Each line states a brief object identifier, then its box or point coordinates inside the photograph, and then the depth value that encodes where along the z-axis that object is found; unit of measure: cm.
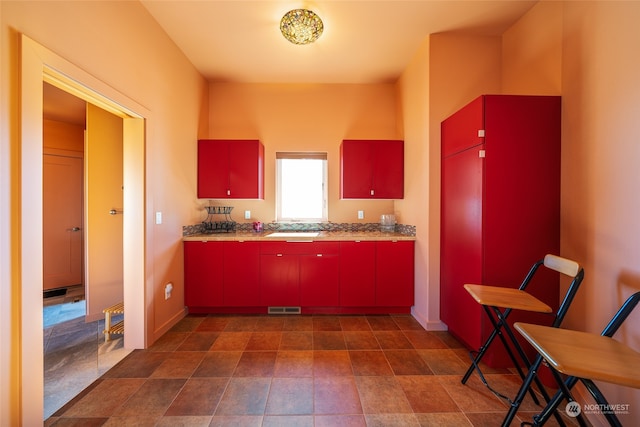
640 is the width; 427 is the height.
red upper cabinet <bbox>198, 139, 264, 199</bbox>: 319
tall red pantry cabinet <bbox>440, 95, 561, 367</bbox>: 187
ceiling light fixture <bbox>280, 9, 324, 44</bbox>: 213
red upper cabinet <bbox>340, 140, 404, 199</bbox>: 320
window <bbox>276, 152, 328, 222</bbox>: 364
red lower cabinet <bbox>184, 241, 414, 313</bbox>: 290
